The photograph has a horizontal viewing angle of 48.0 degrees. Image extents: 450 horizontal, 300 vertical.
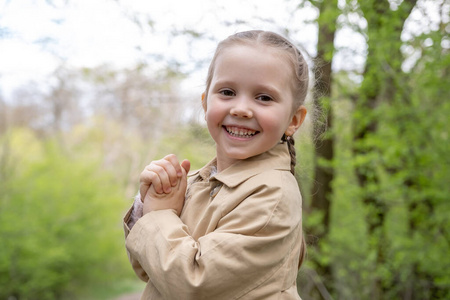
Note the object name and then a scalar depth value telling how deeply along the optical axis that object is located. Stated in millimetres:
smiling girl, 1373
